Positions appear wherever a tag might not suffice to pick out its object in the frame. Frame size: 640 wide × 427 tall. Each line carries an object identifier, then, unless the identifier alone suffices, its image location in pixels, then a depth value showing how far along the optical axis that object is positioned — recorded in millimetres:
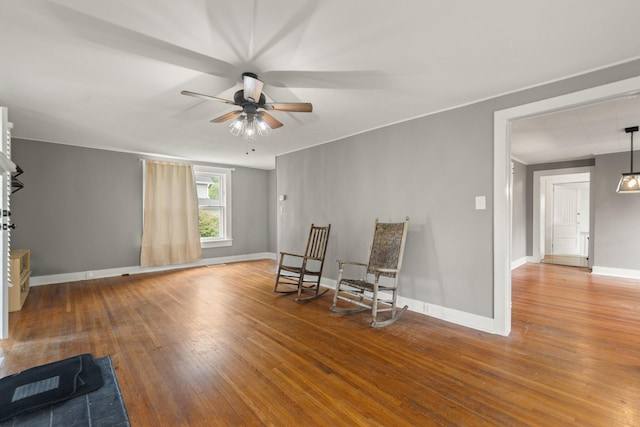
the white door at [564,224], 7320
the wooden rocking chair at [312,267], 4035
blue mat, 1616
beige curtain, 5488
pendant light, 4453
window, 6426
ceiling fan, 2105
